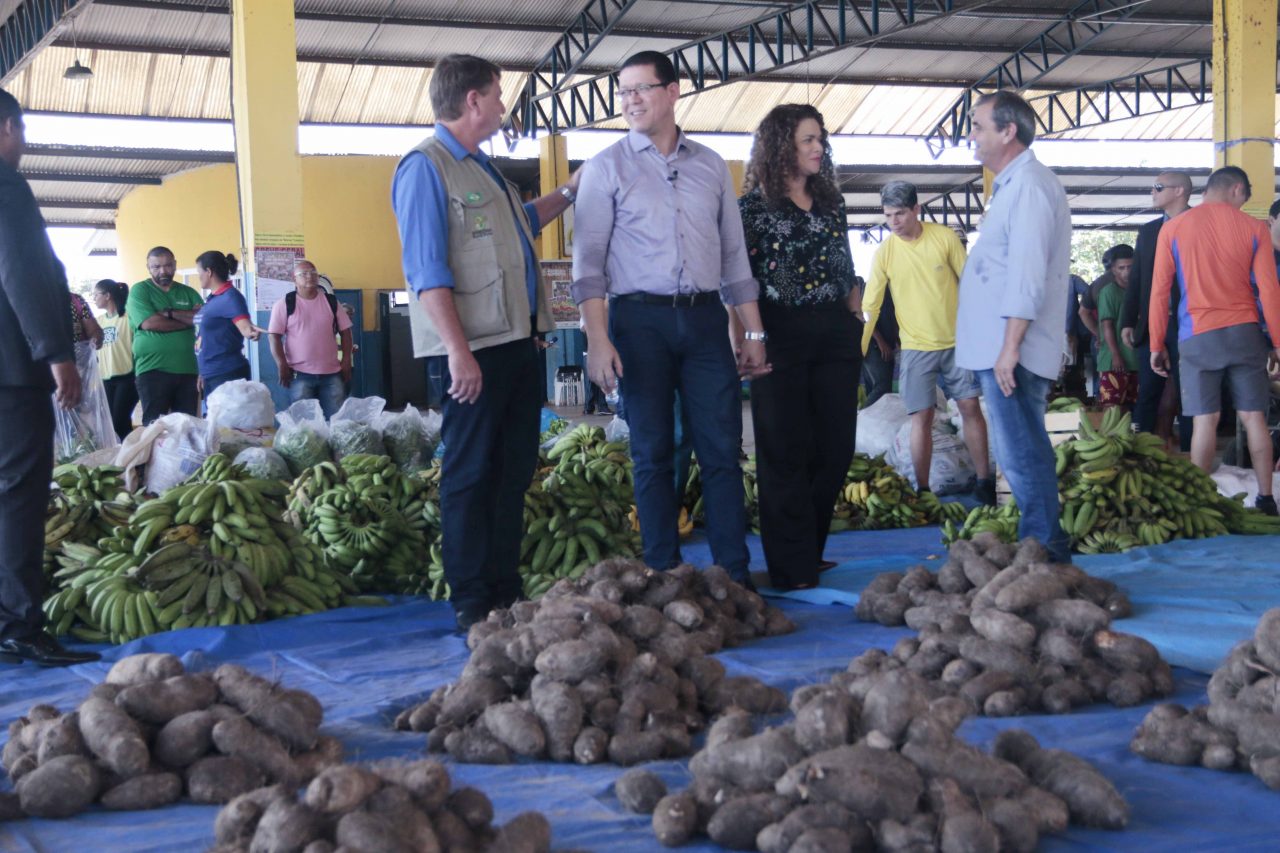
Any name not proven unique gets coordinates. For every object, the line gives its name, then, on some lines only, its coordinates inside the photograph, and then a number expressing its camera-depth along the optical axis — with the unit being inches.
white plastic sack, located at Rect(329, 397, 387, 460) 270.8
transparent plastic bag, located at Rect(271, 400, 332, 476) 264.7
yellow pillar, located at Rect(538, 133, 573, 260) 781.3
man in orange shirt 236.8
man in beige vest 150.9
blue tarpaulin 89.7
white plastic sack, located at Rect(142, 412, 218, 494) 248.2
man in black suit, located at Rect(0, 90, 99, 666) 143.6
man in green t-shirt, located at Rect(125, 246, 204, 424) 331.0
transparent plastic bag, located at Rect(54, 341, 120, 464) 318.3
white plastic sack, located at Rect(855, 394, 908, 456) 299.1
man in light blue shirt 162.4
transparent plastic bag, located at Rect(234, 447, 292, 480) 253.9
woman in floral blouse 175.3
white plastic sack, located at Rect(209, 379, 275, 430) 287.7
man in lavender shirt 161.6
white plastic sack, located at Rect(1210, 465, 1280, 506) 253.1
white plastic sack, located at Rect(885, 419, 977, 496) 287.3
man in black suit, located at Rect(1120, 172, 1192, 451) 274.8
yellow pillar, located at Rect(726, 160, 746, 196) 812.0
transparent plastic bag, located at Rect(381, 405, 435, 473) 281.4
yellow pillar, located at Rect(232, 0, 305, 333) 389.1
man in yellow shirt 256.1
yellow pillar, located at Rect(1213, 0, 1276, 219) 447.5
